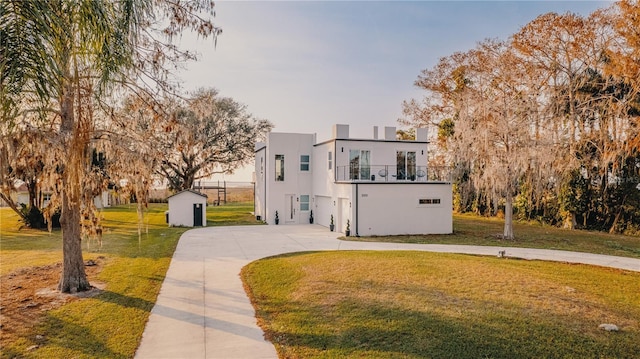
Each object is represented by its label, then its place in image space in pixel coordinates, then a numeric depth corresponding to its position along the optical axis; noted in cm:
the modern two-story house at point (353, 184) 1811
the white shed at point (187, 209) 2182
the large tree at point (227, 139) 3130
